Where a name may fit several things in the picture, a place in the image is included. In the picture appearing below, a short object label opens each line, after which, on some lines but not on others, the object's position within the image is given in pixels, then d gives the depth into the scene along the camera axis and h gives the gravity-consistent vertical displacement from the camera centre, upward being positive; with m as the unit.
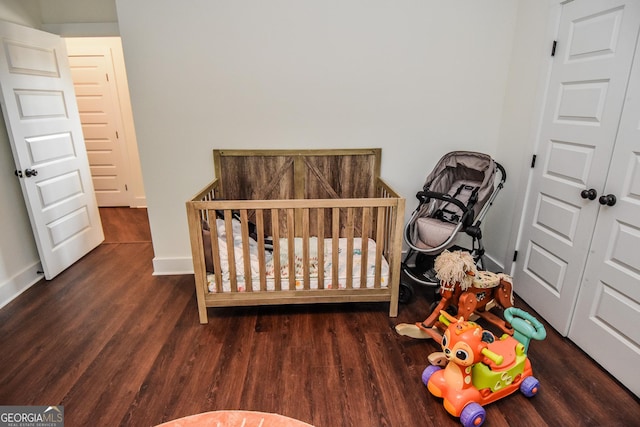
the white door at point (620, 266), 1.83 -0.83
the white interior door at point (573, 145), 1.94 -0.20
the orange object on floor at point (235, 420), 1.68 -1.43
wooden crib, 2.30 -0.84
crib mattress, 2.45 -1.11
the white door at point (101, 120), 4.70 -0.10
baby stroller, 2.46 -0.70
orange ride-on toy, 1.69 -1.27
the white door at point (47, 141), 2.67 -0.23
